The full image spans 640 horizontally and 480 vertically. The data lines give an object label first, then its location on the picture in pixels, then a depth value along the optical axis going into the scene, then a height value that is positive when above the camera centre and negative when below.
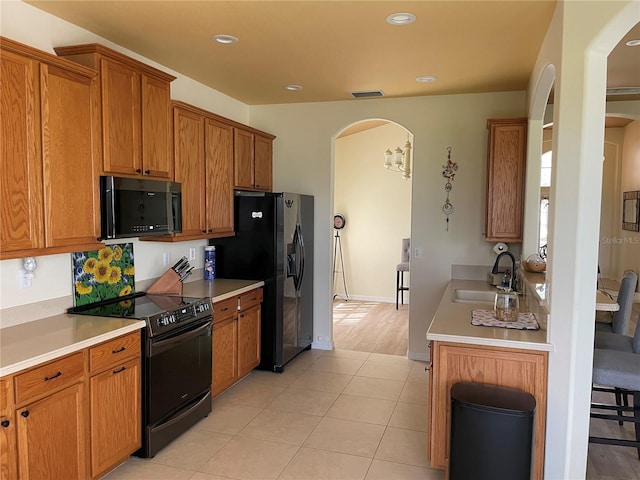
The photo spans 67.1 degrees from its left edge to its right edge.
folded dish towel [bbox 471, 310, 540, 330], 2.74 -0.64
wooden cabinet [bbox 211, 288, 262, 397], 3.73 -1.06
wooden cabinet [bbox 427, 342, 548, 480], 2.48 -0.87
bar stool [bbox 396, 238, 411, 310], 7.49 -0.89
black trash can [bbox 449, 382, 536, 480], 2.22 -1.05
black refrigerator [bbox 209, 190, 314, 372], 4.35 -0.43
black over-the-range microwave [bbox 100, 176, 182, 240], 2.83 +0.01
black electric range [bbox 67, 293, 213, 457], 2.87 -0.95
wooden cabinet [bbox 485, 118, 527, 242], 4.08 +0.29
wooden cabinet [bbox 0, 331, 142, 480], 2.05 -0.99
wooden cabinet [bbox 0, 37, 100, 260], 2.26 +0.28
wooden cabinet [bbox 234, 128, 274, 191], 4.41 +0.48
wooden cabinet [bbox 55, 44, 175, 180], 2.80 +0.61
